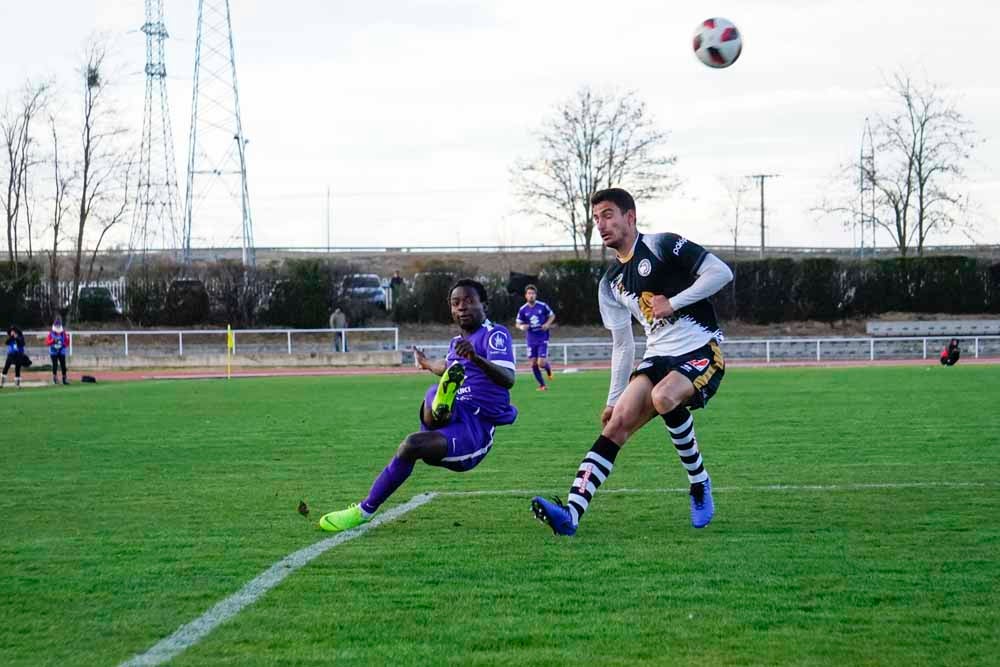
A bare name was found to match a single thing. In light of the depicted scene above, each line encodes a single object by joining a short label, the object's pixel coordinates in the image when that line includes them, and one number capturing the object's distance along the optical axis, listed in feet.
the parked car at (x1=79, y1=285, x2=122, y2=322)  154.61
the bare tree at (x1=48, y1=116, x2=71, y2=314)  164.52
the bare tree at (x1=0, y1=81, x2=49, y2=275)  163.43
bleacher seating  145.07
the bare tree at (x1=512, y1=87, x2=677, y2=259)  188.14
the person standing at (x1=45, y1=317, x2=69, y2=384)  101.86
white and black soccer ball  37.63
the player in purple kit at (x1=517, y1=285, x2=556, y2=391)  85.25
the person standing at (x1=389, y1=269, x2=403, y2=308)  162.81
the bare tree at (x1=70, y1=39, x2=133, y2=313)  162.61
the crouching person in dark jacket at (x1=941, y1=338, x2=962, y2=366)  107.04
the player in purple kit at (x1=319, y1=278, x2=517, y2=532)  25.04
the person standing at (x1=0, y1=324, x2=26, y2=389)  99.96
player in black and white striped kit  24.76
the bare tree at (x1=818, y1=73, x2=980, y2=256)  181.06
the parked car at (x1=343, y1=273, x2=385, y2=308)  155.84
